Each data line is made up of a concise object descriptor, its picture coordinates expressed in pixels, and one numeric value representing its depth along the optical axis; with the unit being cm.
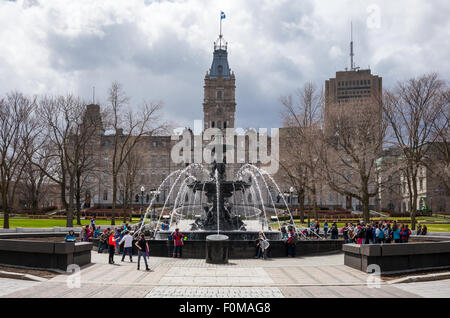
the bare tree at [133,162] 4838
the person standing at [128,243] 1739
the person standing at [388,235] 2181
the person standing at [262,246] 1805
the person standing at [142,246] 1512
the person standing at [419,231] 2988
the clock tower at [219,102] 9956
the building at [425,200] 7362
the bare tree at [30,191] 6264
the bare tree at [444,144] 3300
